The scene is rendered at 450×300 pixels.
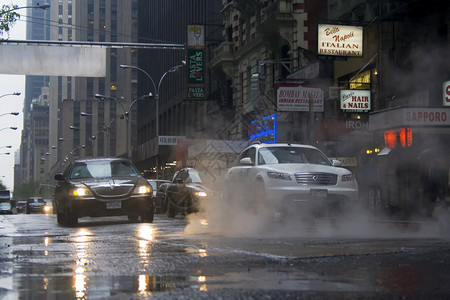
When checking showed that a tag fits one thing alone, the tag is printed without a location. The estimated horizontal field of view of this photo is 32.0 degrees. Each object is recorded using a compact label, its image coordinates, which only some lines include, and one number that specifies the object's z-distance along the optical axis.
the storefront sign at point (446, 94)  19.94
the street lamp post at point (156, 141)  46.06
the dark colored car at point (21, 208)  84.61
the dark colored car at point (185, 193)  20.00
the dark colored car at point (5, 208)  63.12
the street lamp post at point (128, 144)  49.06
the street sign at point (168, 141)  47.59
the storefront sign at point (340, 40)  26.08
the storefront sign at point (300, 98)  23.23
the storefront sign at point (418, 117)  17.12
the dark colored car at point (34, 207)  60.52
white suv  13.35
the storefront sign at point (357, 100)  26.52
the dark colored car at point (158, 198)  24.15
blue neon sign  32.97
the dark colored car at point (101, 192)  15.50
